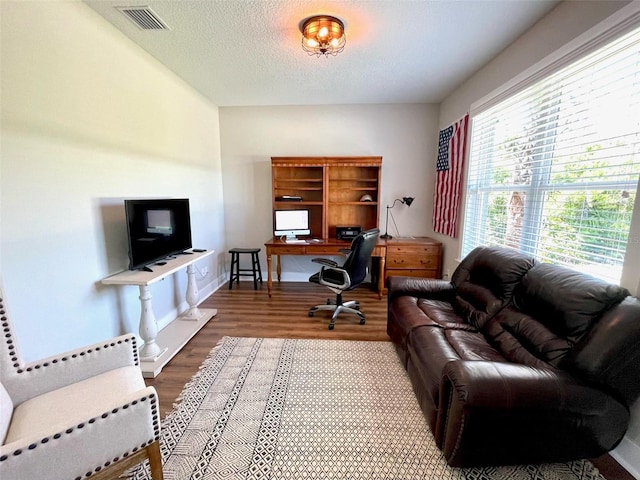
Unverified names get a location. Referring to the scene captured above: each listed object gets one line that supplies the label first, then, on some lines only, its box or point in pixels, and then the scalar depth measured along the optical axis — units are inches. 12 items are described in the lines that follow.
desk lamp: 155.5
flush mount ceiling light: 77.5
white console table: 79.7
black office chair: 108.0
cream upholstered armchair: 35.1
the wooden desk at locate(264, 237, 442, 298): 141.9
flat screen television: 81.4
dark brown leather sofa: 45.0
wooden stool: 157.2
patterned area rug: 52.6
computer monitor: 152.3
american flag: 126.3
